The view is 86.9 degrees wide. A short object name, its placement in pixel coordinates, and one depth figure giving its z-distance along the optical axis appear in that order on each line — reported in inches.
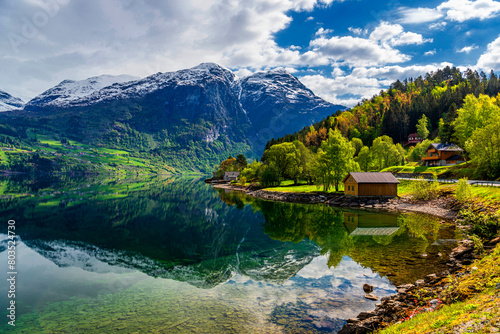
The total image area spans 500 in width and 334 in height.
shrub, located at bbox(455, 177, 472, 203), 1760.5
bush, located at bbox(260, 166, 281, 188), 4180.6
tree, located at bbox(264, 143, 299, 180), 4283.7
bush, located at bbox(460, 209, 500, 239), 1057.9
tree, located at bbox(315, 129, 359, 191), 2982.3
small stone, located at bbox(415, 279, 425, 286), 736.4
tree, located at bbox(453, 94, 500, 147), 2938.0
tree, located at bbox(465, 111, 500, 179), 2208.4
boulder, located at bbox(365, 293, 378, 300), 722.2
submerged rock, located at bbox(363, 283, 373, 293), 766.5
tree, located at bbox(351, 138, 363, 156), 4910.2
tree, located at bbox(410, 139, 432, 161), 4033.0
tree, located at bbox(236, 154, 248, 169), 7145.7
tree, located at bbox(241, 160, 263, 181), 5206.7
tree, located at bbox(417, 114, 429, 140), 4873.0
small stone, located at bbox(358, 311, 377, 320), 609.9
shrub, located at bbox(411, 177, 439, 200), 2292.7
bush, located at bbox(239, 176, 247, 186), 5157.5
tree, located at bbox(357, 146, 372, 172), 4170.8
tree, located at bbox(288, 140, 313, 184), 4109.3
